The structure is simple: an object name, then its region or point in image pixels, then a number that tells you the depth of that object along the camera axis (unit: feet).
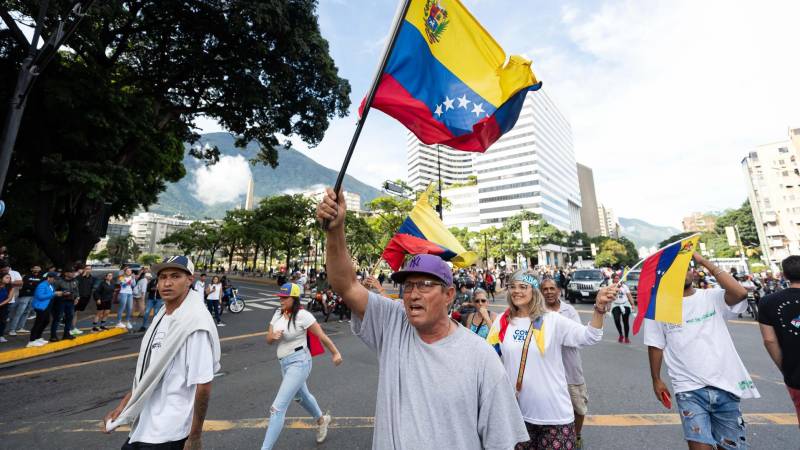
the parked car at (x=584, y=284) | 56.51
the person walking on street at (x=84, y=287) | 34.22
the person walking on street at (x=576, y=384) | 10.80
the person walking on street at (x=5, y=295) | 25.81
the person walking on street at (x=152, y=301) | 35.14
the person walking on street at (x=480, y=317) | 13.57
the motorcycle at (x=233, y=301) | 49.34
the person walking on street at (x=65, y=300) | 27.66
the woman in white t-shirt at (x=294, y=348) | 11.78
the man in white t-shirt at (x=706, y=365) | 8.62
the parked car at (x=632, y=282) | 51.98
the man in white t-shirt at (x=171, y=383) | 7.03
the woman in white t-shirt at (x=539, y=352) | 8.16
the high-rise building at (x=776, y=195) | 211.82
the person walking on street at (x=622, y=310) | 28.32
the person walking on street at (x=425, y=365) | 4.96
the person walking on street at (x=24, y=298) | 29.91
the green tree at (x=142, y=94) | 37.96
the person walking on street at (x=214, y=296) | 40.16
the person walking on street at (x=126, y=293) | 33.92
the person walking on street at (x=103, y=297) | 32.99
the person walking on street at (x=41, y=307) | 26.53
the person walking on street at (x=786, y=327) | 9.32
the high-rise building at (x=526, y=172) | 299.38
